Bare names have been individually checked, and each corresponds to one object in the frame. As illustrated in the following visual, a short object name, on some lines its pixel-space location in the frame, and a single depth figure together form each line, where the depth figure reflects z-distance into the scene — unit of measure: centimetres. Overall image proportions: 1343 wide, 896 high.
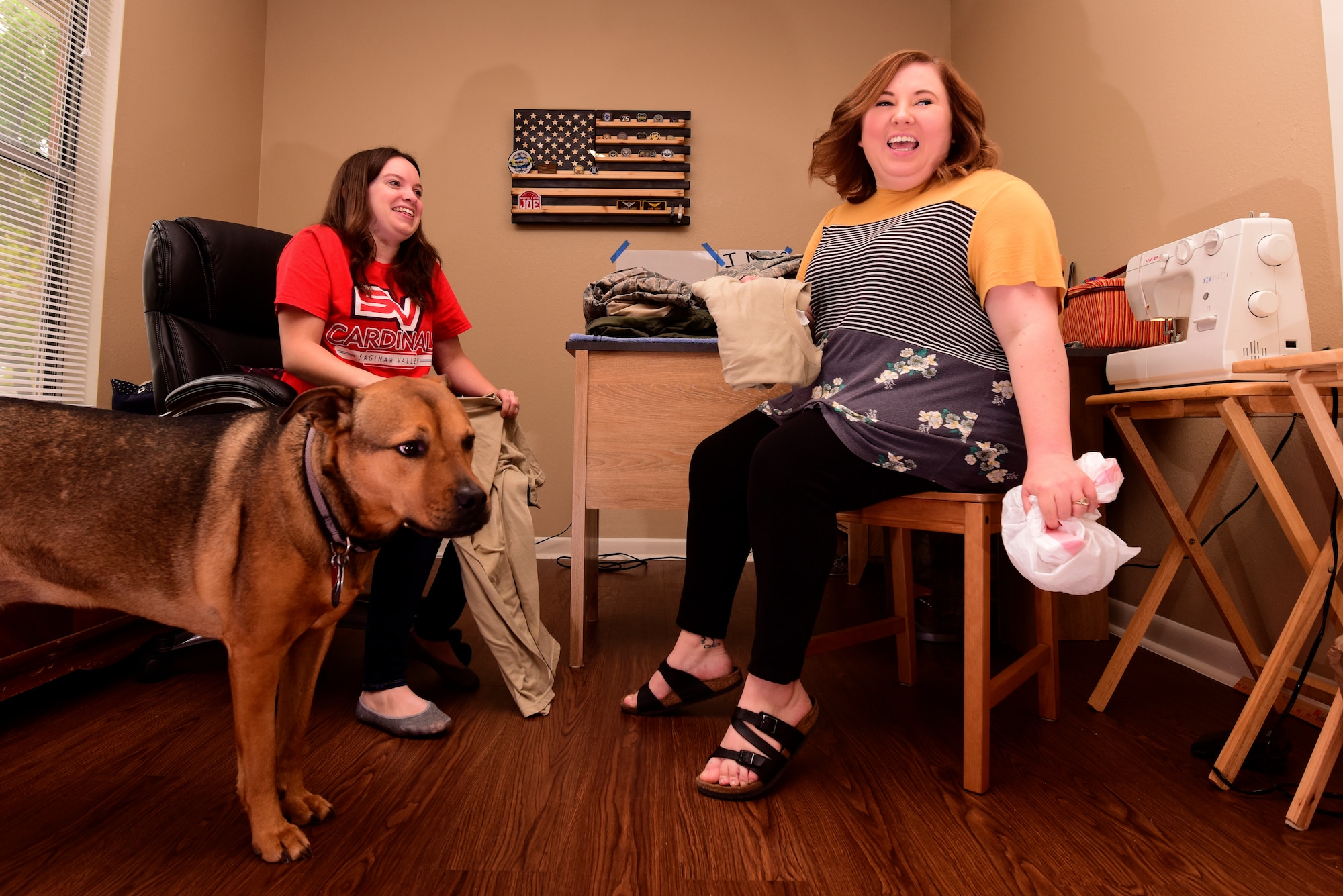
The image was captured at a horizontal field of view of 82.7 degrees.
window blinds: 230
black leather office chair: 190
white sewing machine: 143
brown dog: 105
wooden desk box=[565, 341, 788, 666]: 193
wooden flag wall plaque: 368
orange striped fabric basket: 181
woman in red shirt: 154
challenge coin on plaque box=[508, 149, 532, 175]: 367
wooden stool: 126
